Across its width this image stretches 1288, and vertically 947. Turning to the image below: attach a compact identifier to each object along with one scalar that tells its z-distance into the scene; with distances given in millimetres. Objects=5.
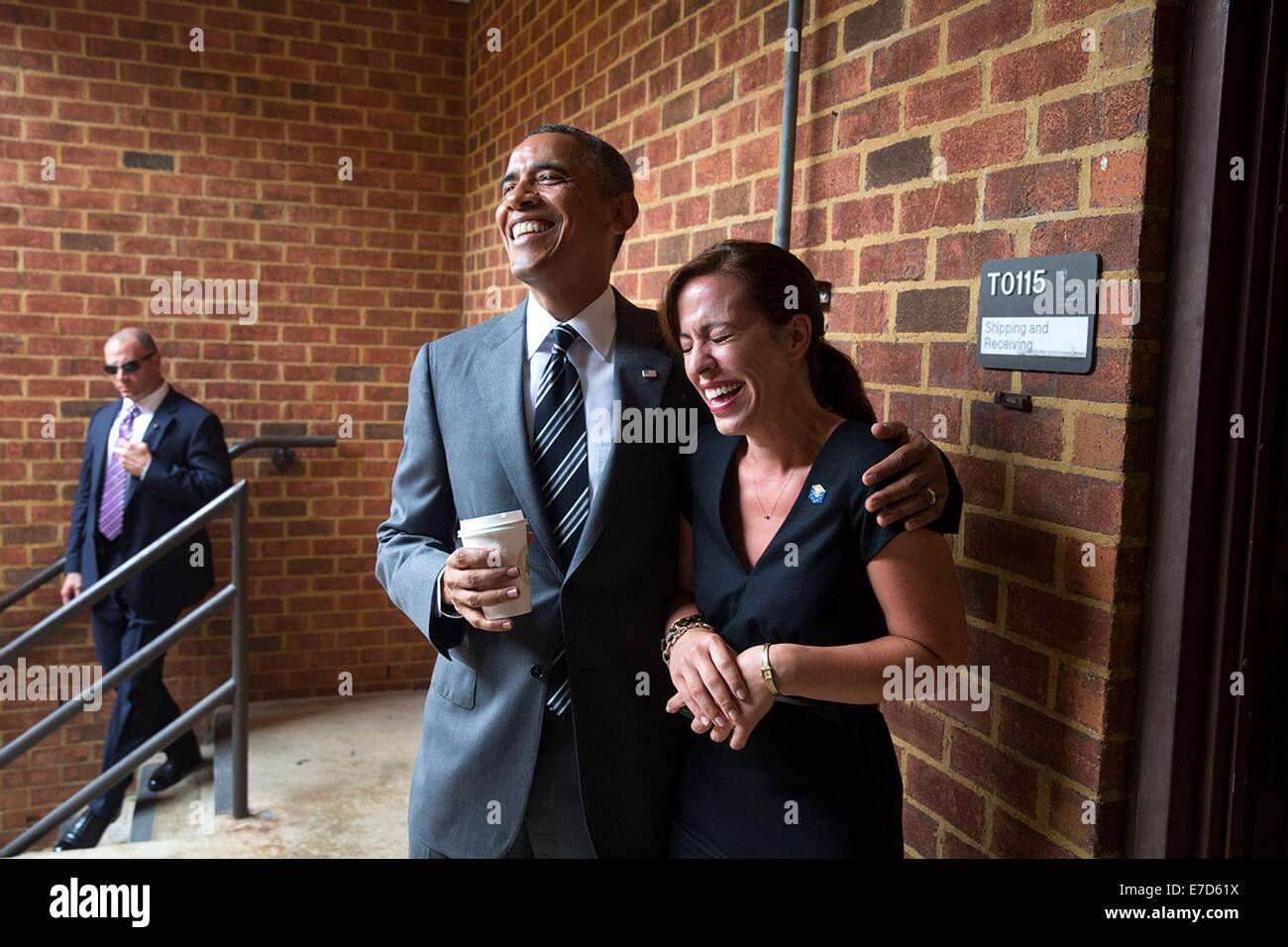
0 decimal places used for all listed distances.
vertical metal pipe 2105
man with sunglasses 3896
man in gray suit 1511
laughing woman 1280
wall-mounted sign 1407
